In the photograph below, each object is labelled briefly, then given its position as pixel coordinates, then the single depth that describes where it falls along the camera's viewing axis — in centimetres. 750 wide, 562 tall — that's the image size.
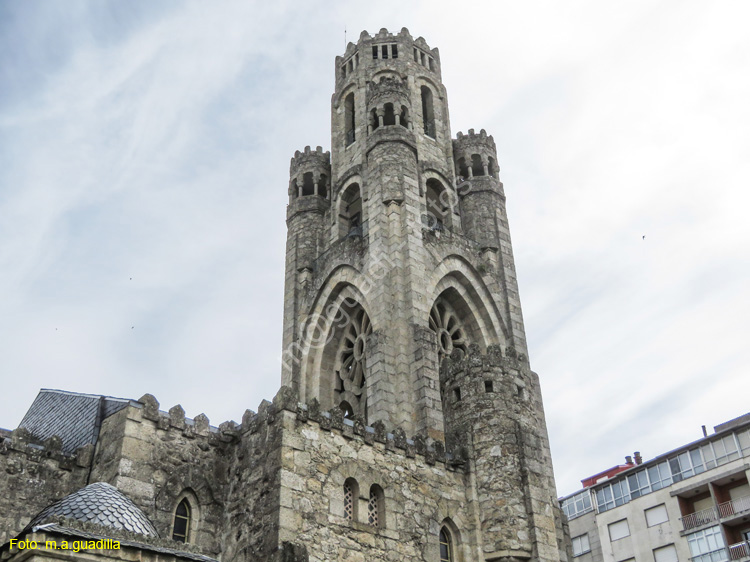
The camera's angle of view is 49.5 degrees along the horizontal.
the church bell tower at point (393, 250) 2628
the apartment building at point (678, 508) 3434
